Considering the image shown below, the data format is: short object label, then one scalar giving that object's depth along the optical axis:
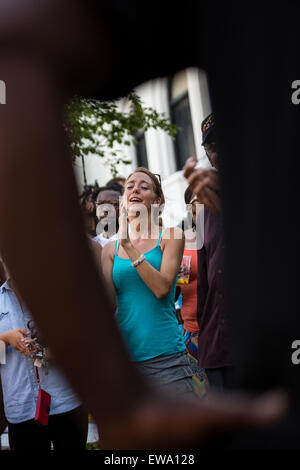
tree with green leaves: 5.47
